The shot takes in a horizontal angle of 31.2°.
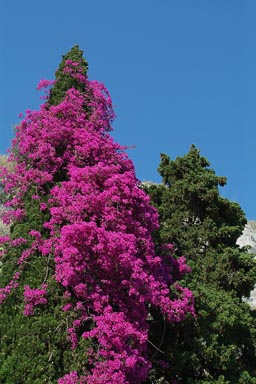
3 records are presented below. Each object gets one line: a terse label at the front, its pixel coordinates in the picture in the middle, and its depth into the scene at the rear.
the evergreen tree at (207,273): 11.77
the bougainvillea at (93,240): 9.21
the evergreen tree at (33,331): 8.45
